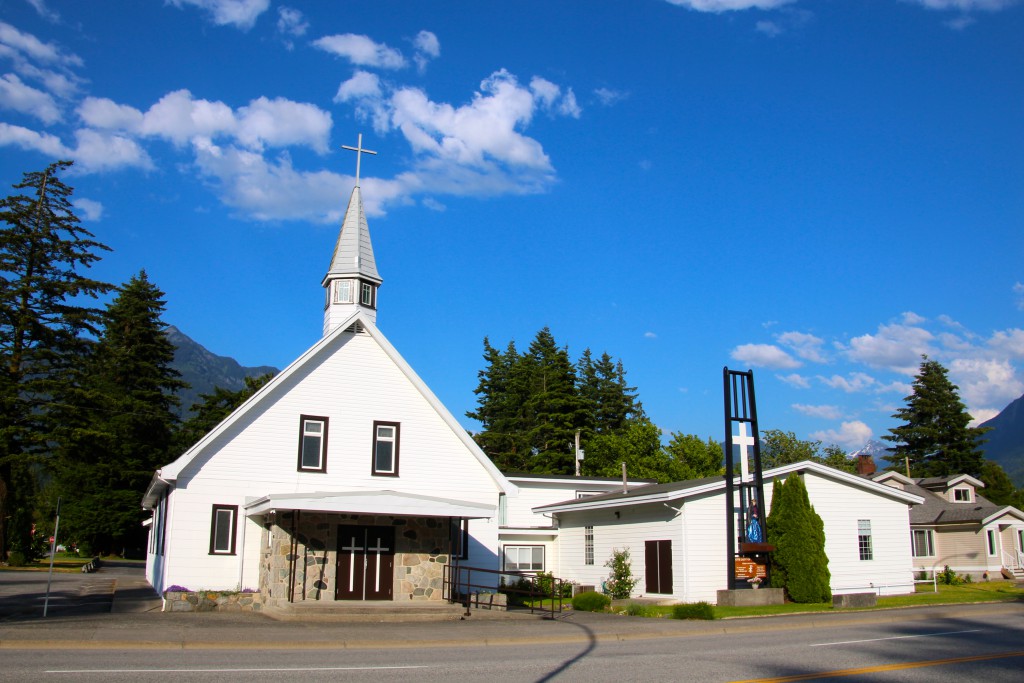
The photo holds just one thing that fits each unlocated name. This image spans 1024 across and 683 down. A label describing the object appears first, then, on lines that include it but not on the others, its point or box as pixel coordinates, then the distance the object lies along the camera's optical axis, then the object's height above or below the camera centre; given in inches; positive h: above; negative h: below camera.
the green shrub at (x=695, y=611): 813.9 -92.7
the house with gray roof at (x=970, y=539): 1635.1 -40.1
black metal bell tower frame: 993.5 +33.9
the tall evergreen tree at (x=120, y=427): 2014.0 +210.6
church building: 854.5 +31.2
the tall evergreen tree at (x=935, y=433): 2856.8 +295.9
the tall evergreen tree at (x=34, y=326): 1667.1 +384.3
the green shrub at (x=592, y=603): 981.8 -102.0
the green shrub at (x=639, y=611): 895.4 -100.9
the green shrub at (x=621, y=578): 1062.8 -78.3
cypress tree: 1000.2 -33.4
